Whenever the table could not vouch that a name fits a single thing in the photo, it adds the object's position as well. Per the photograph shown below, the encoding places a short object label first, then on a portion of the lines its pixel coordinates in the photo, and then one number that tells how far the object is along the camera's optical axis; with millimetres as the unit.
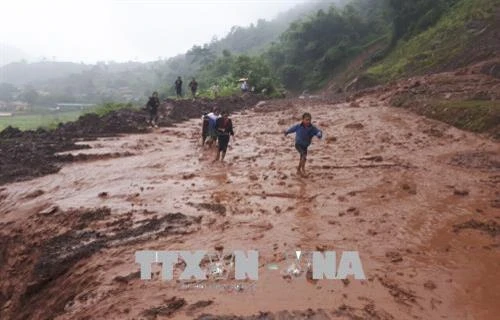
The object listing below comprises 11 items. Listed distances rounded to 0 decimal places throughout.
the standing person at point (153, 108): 16688
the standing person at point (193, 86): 25797
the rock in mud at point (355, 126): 14113
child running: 8992
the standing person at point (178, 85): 24709
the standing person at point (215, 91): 27712
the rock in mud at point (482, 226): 6175
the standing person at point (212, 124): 11741
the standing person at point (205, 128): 12431
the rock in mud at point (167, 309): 4262
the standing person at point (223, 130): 10523
